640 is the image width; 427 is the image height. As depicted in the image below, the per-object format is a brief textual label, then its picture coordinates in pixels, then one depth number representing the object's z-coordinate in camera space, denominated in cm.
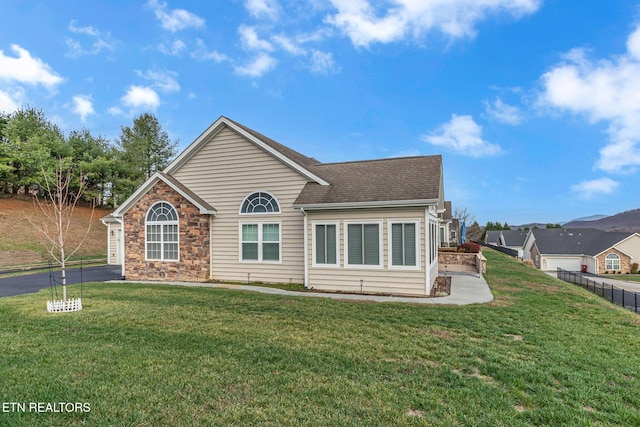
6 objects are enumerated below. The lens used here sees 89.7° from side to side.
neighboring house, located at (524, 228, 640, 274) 4147
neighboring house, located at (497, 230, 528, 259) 5578
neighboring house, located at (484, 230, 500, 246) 6266
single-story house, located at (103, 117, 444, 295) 1014
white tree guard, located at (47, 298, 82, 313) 789
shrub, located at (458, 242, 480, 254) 1833
